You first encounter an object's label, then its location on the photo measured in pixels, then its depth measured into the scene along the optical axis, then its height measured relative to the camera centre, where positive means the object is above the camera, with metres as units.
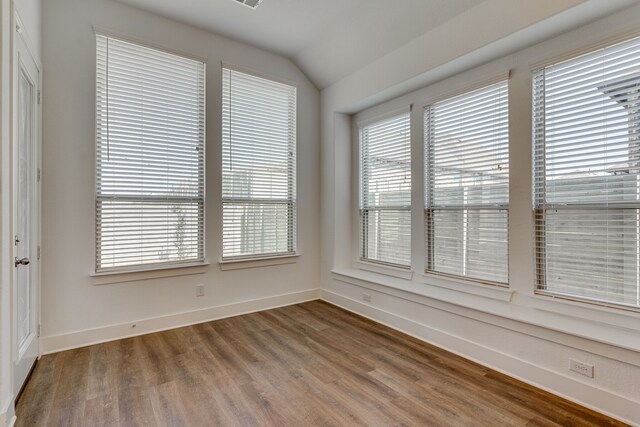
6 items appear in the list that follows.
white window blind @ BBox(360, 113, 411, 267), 3.83 +0.30
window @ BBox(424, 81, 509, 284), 2.90 +0.29
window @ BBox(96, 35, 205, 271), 3.25 +0.63
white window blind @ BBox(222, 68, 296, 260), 3.98 +0.63
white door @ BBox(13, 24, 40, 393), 2.21 +0.04
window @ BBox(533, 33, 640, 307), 2.21 +0.28
